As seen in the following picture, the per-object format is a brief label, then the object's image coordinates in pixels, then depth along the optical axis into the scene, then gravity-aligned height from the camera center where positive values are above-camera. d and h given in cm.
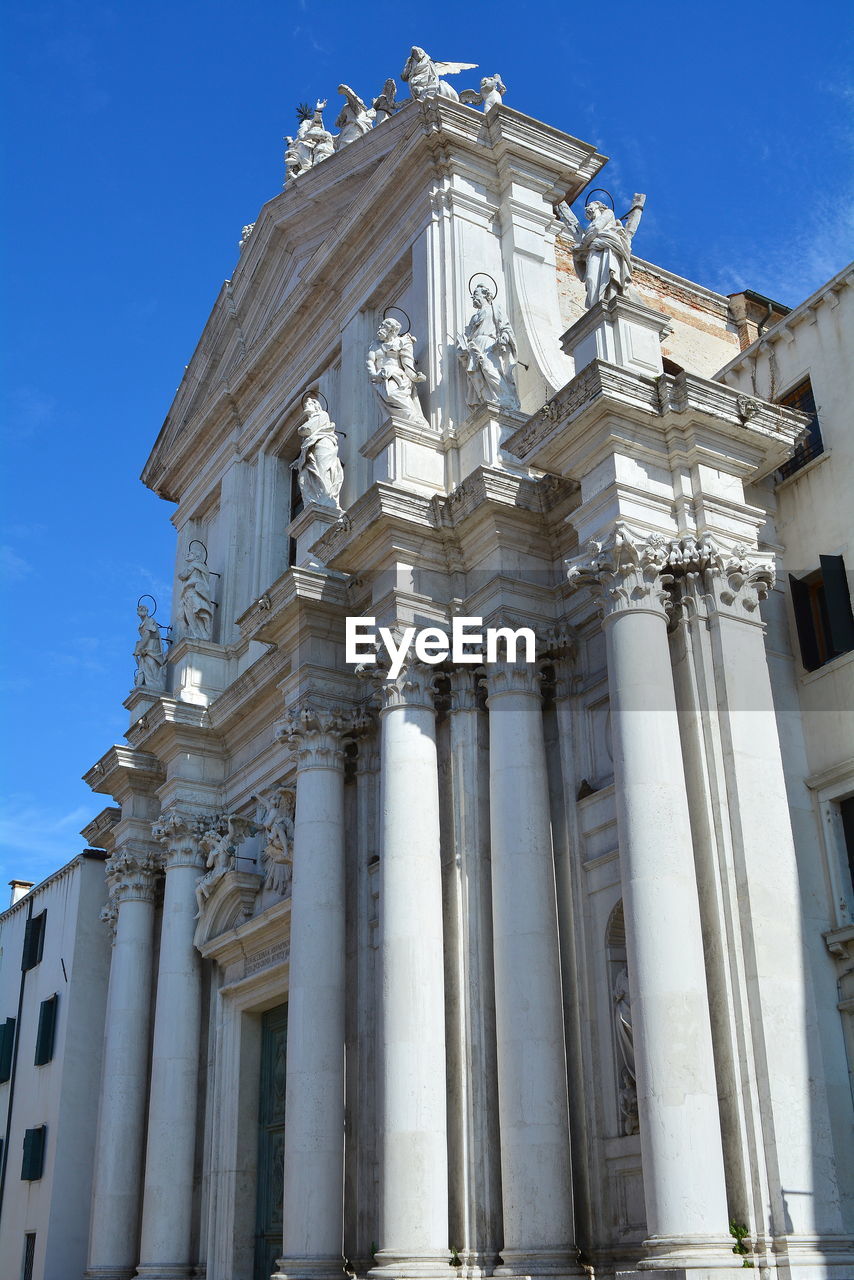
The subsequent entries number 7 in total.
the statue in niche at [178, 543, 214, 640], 2255 +955
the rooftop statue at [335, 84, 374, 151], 2288 +1712
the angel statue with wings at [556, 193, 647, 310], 1408 +924
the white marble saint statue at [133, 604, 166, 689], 2325 +908
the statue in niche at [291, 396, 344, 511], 1839 +950
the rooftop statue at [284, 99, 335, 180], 2406 +1762
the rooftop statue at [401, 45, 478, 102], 1911 +1499
